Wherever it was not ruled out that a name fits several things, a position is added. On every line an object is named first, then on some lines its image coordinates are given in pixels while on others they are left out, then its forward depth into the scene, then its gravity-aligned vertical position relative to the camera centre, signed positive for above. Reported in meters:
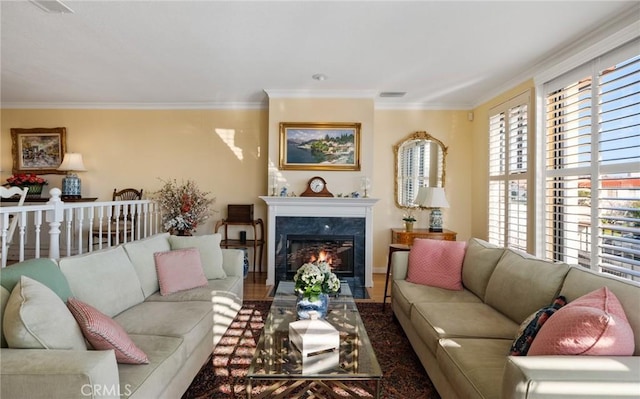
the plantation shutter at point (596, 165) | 2.54 +0.36
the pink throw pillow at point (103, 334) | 1.52 -0.61
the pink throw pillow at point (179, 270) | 2.75 -0.58
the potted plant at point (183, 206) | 4.84 -0.06
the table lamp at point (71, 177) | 4.97 +0.36
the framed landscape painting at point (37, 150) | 5.33 +0.81
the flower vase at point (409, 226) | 4.75 -0.31
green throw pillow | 1.58 -0.37
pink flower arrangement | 4.94 +0.30
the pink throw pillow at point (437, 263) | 2.99 -0.54
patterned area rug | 2.16 -1.20
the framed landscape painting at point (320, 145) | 4.70 +0.81
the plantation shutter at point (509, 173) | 3.88 +0.41
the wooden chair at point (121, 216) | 4.10 -0.21
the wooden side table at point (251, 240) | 4.94 -0.58
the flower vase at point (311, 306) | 2.25 -0.71
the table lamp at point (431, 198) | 4.22 +0.08
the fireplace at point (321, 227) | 4.55 -0.33
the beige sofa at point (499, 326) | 1.21 -0.67
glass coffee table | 1.65 -0.84
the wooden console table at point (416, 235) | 4.58 -0.43
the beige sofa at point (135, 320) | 1.22 -0.68
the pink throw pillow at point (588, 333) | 1.31 -0.51
